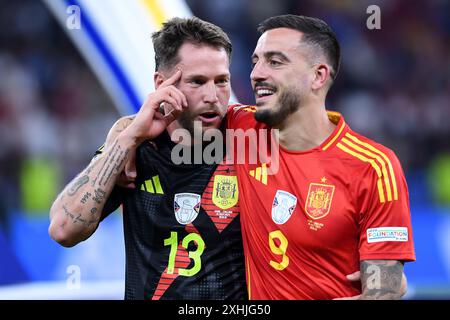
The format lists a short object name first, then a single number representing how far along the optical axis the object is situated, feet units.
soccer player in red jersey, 22.90
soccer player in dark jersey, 25.38
